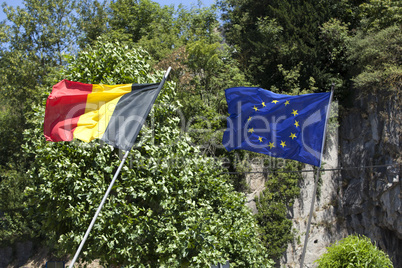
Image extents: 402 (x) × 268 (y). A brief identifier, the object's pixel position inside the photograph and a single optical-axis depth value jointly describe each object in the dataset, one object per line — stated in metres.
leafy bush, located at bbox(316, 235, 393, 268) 18.94
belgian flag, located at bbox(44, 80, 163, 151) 15.30
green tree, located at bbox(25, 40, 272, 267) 19.67
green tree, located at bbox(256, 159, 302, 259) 37.37
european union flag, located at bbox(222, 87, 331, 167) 18.97
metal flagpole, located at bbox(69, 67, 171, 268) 15.48
